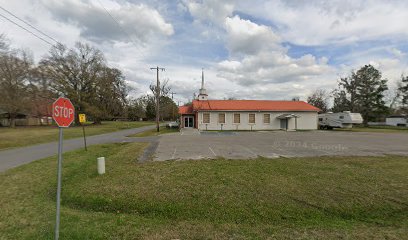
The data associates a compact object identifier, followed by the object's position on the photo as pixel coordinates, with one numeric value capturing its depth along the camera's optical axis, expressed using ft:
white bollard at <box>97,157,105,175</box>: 24.95
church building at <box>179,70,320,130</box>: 102.94
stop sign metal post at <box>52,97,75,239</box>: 10.35
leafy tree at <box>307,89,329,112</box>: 197.36
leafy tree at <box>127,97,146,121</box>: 247.29
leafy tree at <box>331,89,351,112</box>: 160.99
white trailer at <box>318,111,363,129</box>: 105.98
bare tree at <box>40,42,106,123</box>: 126.52
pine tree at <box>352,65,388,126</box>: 148.77
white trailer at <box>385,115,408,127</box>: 171.53
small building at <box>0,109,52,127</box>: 142.51
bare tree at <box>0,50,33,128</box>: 100.94
